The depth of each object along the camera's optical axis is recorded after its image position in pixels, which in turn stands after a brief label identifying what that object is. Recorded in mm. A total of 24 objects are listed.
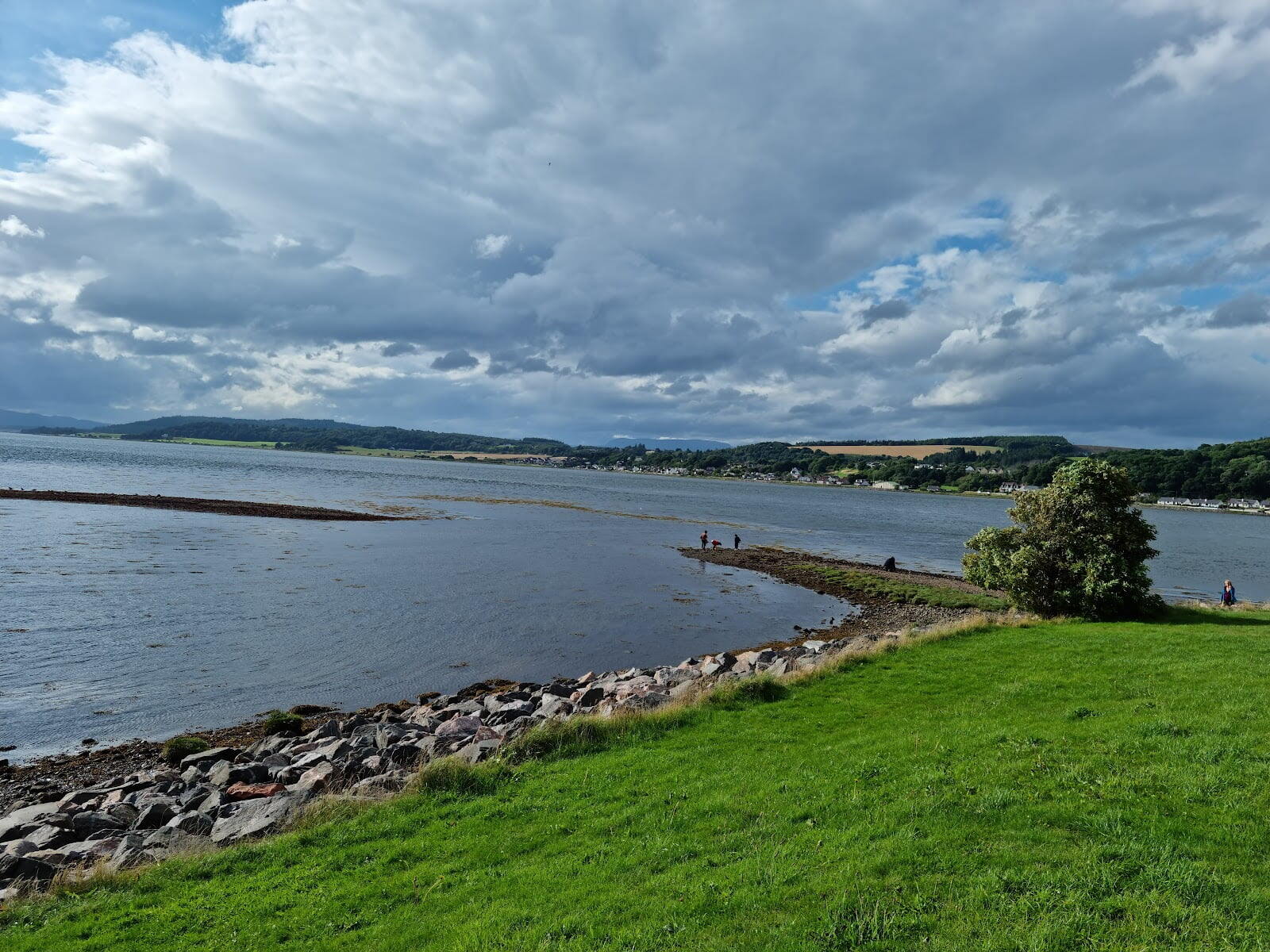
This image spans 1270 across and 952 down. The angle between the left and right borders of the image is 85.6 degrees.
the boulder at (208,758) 15984
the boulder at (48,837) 10984
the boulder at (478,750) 12195
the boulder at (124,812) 12289
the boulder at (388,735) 15523
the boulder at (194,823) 11141
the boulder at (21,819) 11875
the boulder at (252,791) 12991
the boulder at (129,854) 9367
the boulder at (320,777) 12148
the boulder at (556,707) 17266
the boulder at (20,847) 10667
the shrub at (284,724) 18578
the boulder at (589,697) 18891
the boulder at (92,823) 11711
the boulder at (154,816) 12003
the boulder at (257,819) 10156
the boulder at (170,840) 10008
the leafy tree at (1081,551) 24359
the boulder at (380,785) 11180
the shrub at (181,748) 16734
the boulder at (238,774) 14070
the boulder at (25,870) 9461
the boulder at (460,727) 15344
